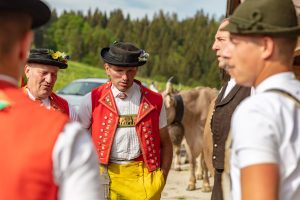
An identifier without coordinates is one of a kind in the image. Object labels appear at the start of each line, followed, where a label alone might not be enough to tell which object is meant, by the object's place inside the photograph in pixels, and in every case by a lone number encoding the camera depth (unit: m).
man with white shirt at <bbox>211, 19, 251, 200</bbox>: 3.96
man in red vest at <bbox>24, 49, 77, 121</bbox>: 4.32
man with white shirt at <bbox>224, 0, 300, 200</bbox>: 1.78
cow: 10.61
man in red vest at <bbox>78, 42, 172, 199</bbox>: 4.29
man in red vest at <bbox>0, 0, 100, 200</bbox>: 1.44
